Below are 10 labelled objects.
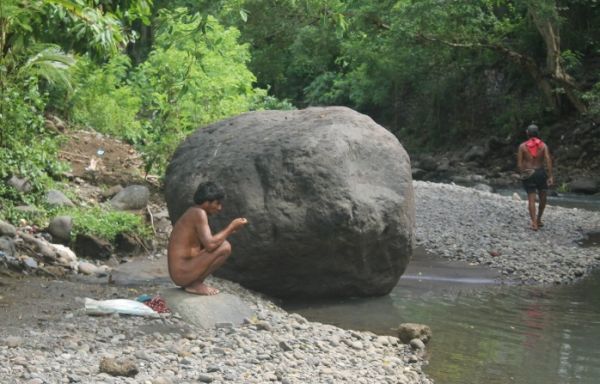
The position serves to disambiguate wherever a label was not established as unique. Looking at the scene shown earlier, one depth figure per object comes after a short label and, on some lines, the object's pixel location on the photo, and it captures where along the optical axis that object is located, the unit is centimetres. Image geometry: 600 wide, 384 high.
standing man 1529
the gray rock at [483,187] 2421
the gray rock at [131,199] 1312
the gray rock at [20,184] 1200
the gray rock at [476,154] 3083
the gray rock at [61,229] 1095
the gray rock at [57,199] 1219
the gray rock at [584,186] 2461
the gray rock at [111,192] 1368
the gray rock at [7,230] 1031
